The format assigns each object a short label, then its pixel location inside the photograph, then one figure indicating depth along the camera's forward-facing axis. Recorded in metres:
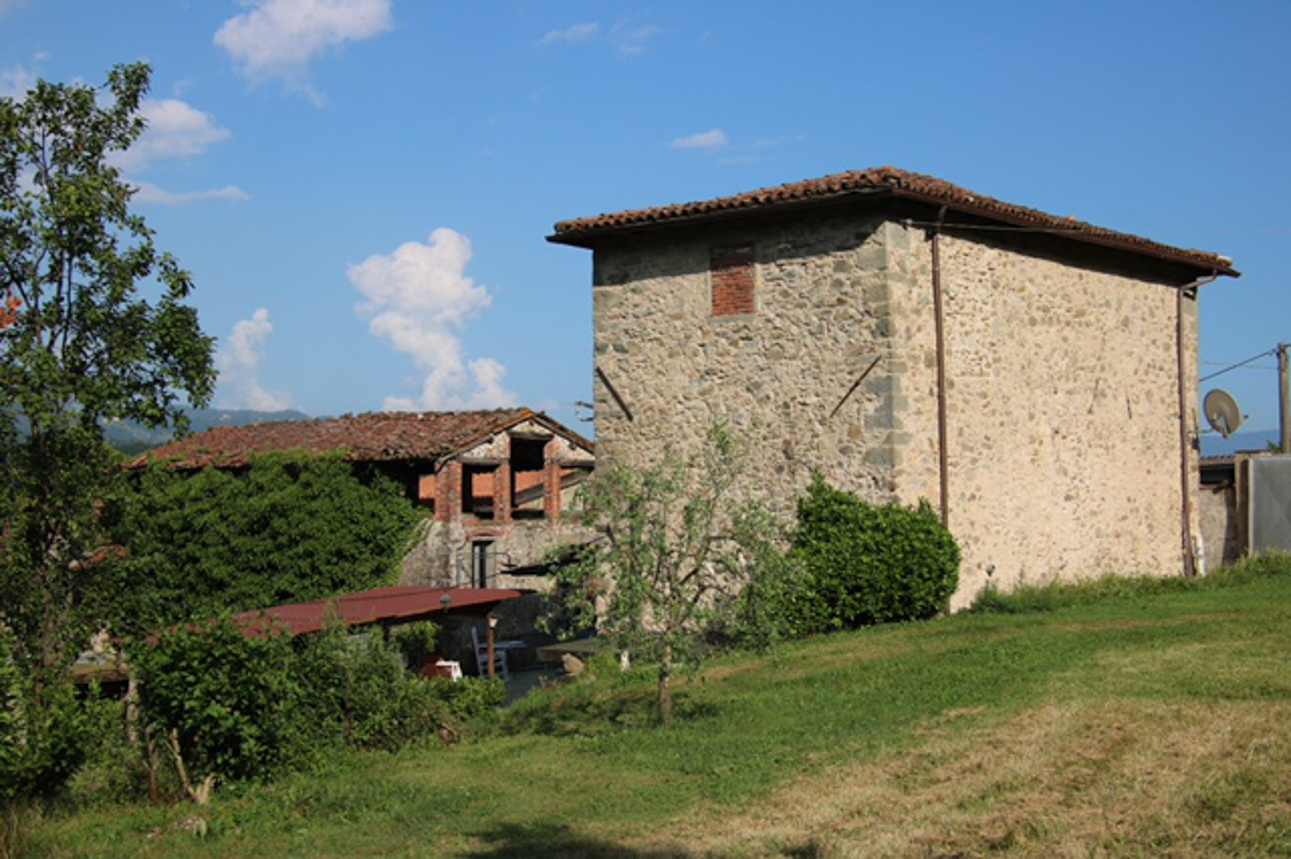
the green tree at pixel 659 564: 12.01
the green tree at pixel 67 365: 11.50
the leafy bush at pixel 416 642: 22.98
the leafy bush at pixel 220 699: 11.77
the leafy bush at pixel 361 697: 12.70
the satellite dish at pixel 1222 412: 22.98
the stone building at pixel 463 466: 25.19
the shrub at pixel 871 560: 17.00
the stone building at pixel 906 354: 17.33
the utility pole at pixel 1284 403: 27.20
